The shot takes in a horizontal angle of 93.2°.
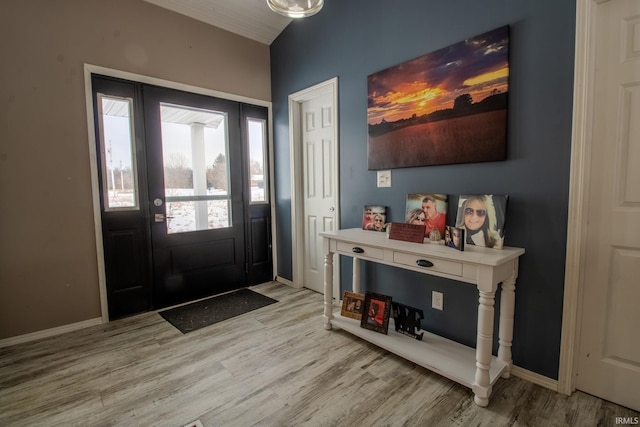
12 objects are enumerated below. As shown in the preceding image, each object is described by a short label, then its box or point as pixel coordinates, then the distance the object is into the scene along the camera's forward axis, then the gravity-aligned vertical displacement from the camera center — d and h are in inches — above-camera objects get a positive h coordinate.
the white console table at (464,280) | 62.3 -24.4
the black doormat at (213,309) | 104.9 -45.3
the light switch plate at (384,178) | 97.0 +3.2
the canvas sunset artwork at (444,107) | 71.8 +22.1
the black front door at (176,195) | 106.0 -1.5
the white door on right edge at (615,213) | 57.8 -5.3
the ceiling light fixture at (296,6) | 65.0 +39.8
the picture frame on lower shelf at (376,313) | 87.2 -36.4
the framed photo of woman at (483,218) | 69.7 -7.4
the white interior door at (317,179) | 121.3 +4.2
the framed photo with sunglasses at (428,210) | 82.3 -6.3
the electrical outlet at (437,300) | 85.7 -32.1
